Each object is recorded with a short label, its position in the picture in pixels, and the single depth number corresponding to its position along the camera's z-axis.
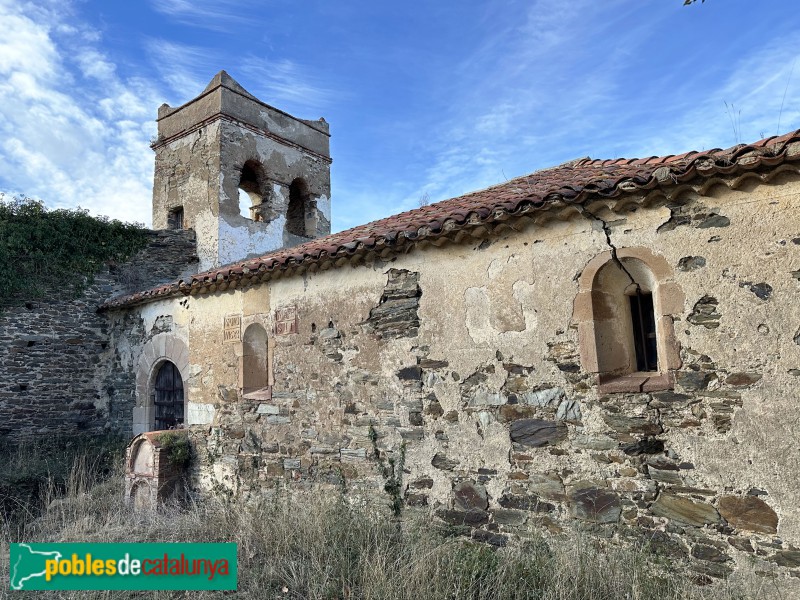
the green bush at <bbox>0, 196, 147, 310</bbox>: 9.55
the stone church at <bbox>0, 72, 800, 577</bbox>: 3.63
